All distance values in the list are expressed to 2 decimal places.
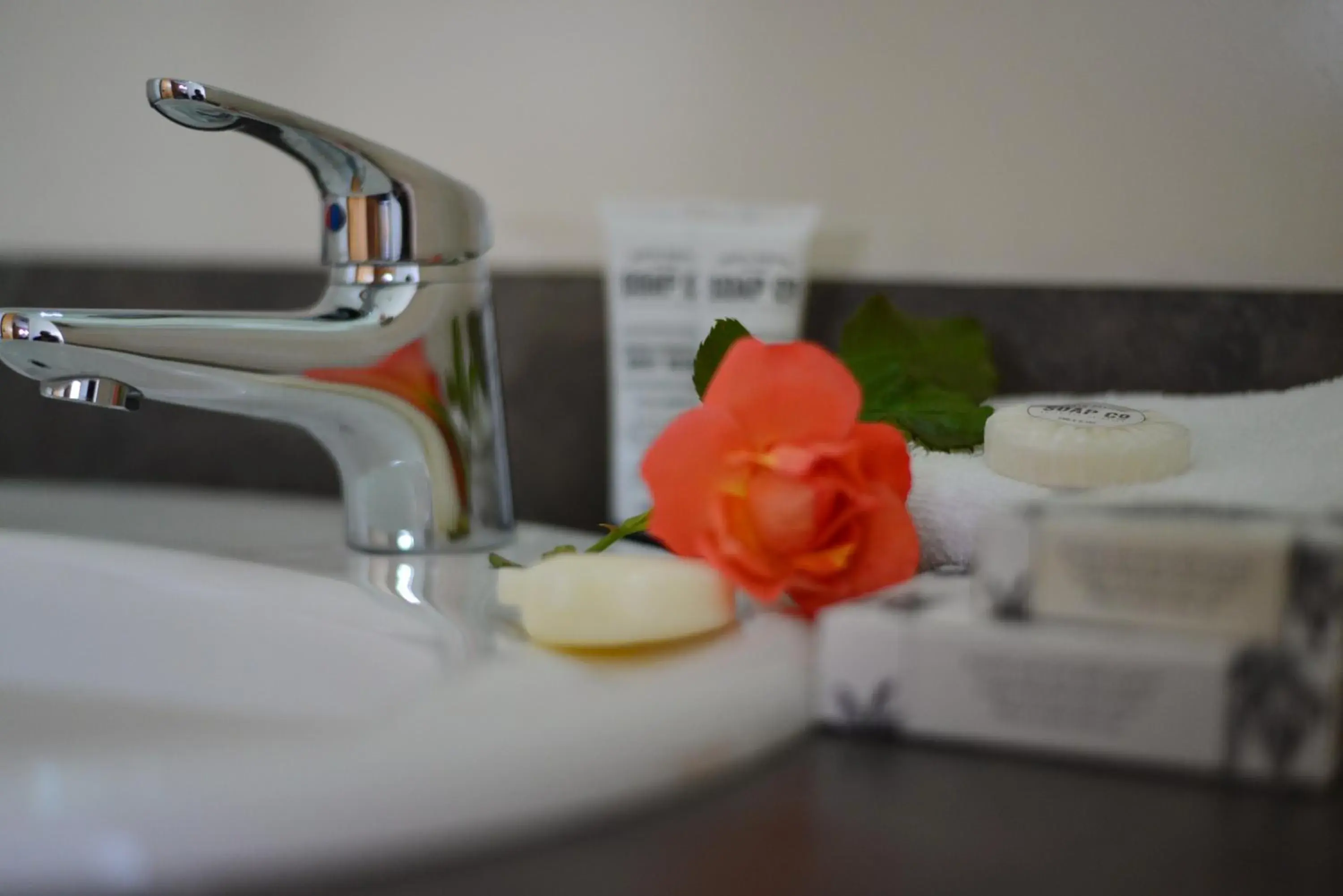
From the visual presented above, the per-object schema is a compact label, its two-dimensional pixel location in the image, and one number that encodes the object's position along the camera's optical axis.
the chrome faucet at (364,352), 0.44
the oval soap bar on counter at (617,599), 0.34
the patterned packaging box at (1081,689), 0.26
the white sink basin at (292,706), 0.24
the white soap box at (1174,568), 0.26
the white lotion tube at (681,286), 0.53
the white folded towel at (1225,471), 0.34
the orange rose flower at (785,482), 0.34
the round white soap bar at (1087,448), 0.36
